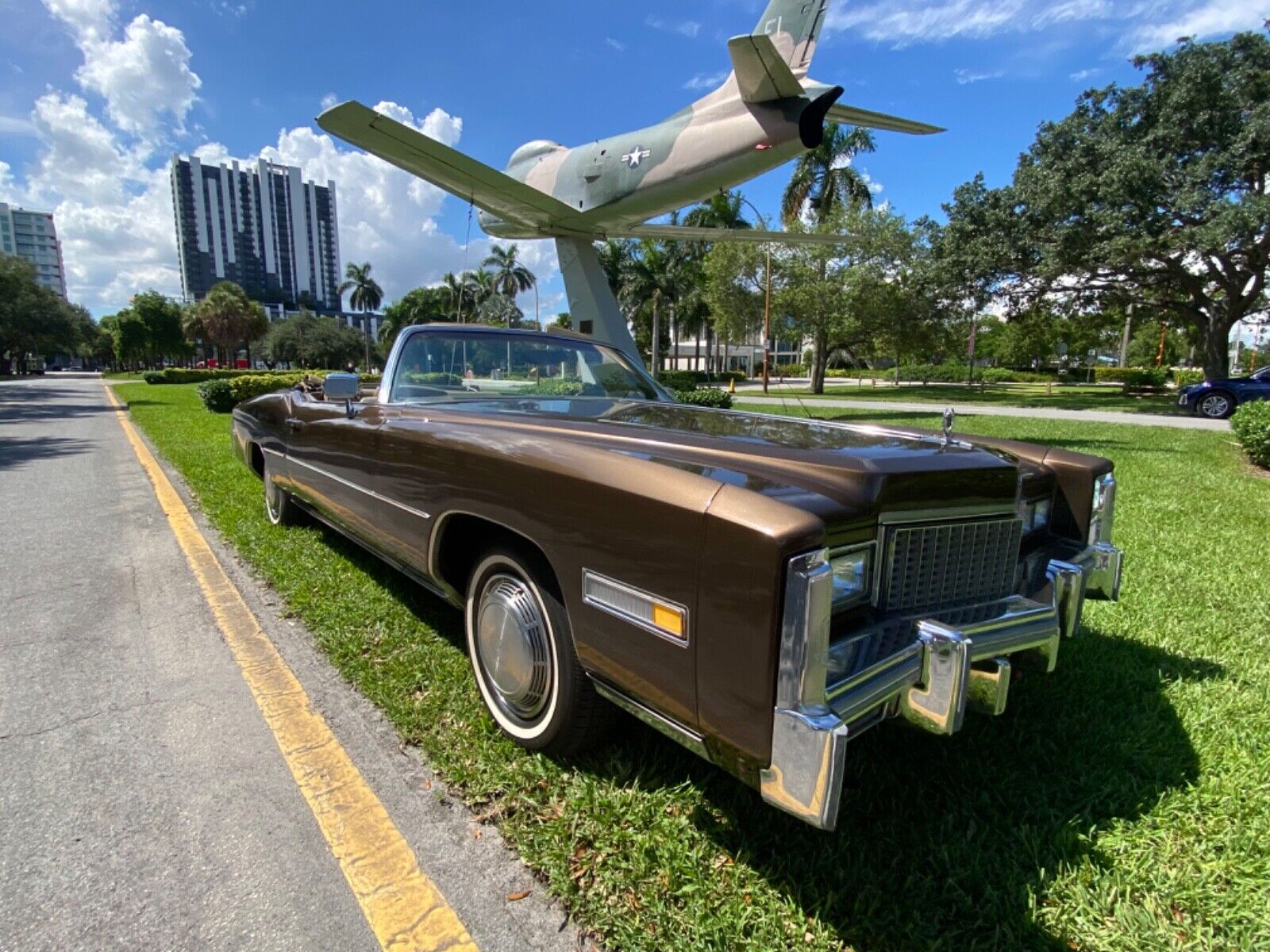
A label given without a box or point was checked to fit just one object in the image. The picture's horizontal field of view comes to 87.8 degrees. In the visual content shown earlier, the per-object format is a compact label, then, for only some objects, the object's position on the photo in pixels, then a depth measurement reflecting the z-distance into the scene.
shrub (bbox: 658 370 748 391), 28.16
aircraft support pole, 12.77
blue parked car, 16.62
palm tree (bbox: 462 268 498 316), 63.38
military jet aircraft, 8.93
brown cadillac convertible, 1.39
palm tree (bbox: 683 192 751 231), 29.95
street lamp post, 19.94
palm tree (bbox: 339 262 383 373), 70.62
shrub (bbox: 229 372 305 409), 16.20
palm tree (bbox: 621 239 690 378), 37.66
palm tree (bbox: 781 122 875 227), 29.78
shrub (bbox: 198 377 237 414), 15.89
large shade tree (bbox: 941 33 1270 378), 17.80
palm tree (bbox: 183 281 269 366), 59.97
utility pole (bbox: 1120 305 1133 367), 25.87
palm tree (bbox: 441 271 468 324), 63.15
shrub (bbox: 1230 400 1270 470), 7.98
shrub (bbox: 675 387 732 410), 11.39
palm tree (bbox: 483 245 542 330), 60.66
